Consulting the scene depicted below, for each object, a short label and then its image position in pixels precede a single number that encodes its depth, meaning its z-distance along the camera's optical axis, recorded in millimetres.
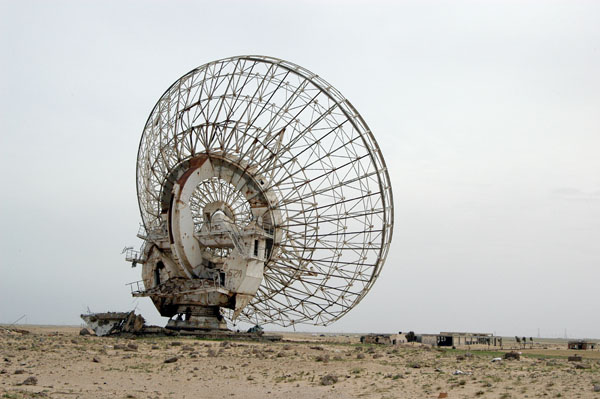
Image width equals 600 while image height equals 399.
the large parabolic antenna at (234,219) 38062
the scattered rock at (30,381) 18875
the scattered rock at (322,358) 25891
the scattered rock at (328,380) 20062
